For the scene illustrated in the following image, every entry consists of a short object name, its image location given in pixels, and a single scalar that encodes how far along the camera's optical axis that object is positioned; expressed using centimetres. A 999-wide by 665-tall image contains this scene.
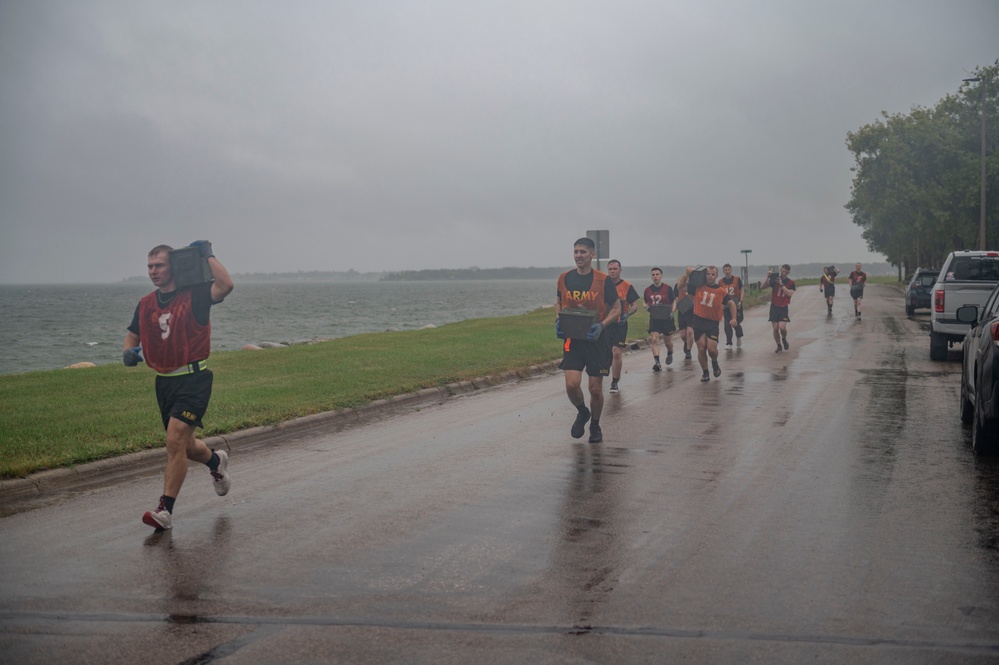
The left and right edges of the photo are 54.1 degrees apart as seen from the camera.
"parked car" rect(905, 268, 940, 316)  3362
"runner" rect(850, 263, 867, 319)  3303
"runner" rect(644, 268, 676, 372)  1844
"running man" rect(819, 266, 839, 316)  3491
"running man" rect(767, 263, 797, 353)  2125
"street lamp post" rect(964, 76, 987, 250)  3938
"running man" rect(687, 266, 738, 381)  1643
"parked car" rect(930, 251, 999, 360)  1817
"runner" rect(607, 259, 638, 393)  1346
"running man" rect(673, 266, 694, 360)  1806
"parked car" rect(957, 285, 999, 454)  808
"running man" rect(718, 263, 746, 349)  2203
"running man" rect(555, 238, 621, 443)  985
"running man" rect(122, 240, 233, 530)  689
